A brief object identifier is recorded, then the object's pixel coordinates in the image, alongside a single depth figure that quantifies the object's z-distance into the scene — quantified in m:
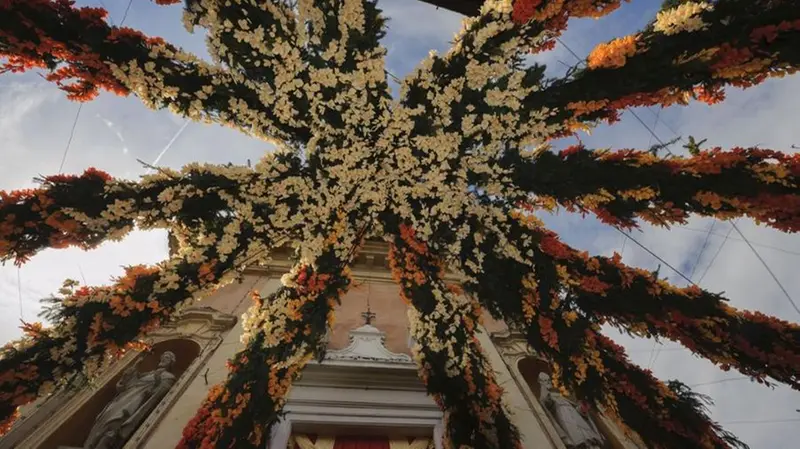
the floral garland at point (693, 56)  4.73
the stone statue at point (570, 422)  7.35
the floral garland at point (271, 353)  5.00
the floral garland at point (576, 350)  4.89
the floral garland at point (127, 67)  4.86
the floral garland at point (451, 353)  5.76
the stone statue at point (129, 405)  6.16
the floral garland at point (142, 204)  4.71
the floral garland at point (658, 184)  4.83
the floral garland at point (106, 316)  4.23
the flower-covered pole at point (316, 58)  5.97
